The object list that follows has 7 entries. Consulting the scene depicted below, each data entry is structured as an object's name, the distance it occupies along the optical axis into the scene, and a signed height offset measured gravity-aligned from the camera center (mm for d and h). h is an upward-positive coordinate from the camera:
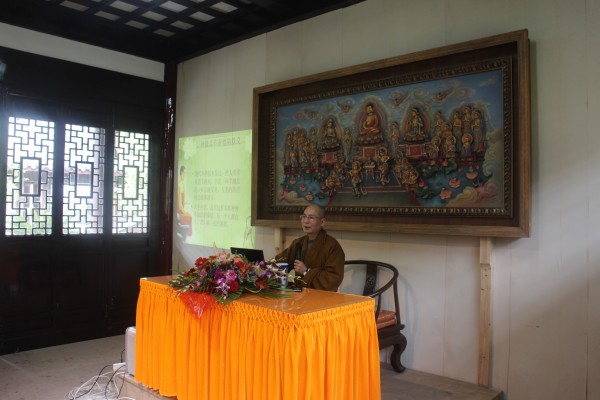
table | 2248 -732
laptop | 3199 -309
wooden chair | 3460 -716
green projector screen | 5078 +194
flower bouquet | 2654 -419
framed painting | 3152 +512
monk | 3348 -344
